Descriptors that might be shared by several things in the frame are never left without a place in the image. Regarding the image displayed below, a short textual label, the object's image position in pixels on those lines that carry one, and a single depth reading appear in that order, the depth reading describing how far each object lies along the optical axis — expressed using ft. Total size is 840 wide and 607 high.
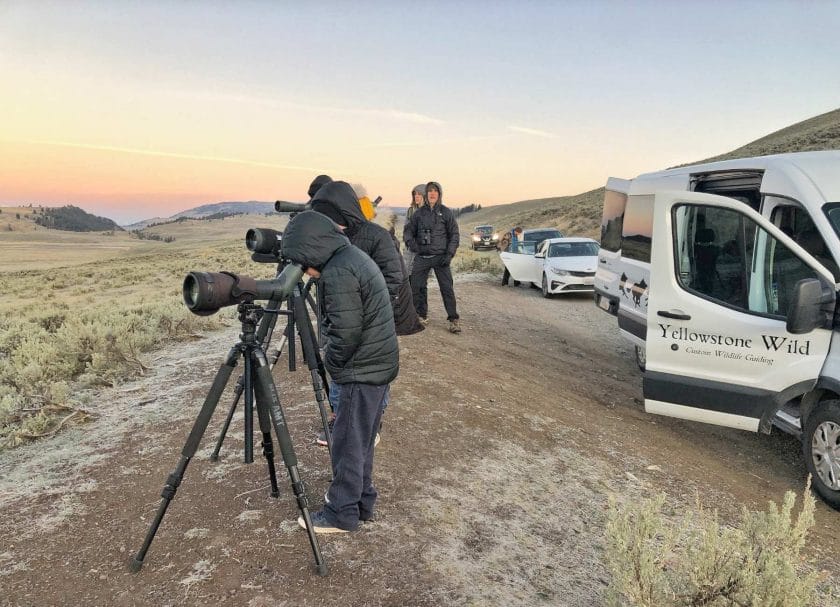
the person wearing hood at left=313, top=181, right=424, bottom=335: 13.76
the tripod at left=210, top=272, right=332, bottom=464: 13.02
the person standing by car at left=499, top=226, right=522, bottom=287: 52.14
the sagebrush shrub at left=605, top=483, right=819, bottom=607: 7.23
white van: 13.10
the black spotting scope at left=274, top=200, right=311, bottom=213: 14.84
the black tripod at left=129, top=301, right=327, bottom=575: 9.20
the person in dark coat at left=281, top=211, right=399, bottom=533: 9.40
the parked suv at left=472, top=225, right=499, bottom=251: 108.19
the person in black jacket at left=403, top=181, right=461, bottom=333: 26.13
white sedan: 44.16
